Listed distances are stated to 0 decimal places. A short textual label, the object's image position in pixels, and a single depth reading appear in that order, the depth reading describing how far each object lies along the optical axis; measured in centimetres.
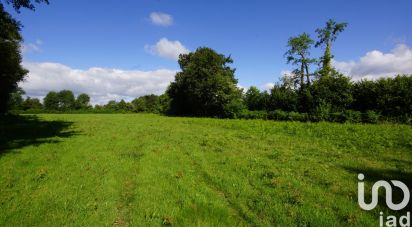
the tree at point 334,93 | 3884
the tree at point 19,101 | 12408
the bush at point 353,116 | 3403
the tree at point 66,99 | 17088
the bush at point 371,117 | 3297
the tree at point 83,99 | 18506
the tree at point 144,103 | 14188
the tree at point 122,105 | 15932
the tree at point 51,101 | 16988
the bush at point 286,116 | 3880
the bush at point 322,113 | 3681
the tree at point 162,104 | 8659
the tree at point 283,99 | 4506
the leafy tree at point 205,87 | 5862
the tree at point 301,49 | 5794
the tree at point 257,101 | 5122
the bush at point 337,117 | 3523
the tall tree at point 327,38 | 5597
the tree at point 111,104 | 16775
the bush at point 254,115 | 4525
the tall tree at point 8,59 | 2456
